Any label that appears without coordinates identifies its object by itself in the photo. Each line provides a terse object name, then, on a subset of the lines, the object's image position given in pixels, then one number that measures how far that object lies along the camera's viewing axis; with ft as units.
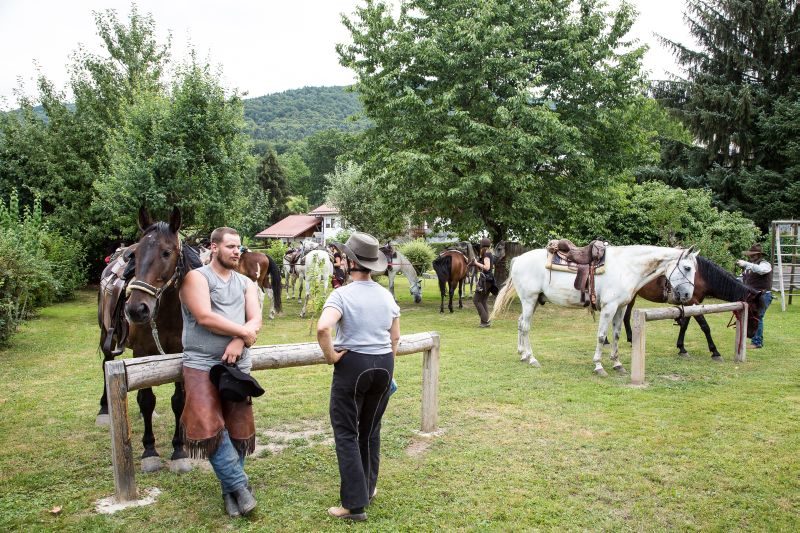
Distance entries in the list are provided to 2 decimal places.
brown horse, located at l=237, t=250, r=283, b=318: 40.68
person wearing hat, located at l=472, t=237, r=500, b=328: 45.39
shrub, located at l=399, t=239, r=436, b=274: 77.82
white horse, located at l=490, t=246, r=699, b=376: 29.68
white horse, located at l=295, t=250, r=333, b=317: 48.73
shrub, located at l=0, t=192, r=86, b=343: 35.48
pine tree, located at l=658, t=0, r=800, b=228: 77.15
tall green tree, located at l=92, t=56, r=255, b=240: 49.70
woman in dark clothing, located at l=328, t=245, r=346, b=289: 44.27
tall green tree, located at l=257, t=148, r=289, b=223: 209.97
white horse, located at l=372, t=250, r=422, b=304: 61.55
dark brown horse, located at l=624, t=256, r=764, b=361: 32.42
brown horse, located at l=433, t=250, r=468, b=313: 54.39
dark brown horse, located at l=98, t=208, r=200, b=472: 12.84
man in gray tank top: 12.37
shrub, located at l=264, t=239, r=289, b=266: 87.04
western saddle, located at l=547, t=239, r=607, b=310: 30.25
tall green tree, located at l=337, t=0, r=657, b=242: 52.29
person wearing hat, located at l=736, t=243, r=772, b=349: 36.04
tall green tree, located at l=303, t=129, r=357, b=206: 270.67
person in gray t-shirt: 12.51
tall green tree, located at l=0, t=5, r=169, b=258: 68.39
